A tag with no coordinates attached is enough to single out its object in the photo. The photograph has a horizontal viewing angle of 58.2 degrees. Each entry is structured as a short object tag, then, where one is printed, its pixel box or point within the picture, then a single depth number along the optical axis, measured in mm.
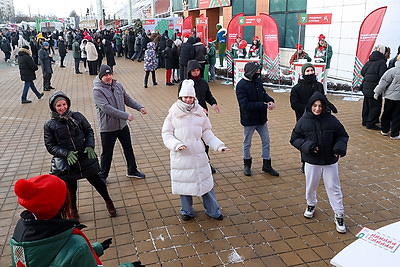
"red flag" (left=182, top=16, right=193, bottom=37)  17594
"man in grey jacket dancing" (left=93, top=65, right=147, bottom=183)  5082
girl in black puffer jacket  4066
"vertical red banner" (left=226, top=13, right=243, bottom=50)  14365
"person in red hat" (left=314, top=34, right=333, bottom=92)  11867
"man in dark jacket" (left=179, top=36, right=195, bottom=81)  12188
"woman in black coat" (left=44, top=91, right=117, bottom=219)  4016
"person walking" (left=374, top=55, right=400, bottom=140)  7203
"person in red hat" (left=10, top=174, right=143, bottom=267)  1812
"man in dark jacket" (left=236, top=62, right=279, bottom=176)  5344
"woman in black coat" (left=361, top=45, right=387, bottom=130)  7824
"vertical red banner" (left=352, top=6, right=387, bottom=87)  9891
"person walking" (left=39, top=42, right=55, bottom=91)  13211
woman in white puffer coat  4133
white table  2193
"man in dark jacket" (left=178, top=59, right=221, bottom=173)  5586
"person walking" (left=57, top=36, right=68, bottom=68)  20000
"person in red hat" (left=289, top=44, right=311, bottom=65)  12062
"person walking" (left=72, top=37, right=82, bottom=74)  17359
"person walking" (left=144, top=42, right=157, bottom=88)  13508
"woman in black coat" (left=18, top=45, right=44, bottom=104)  11336
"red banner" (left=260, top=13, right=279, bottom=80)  12516
